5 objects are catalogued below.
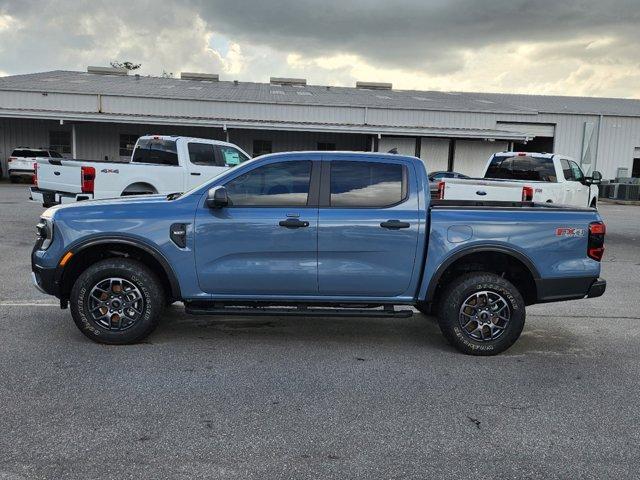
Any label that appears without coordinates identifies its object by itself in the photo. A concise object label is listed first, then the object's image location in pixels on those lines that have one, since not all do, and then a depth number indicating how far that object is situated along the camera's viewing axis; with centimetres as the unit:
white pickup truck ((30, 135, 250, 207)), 1109
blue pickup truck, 507
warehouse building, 2816
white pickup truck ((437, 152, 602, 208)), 1034
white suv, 2592
